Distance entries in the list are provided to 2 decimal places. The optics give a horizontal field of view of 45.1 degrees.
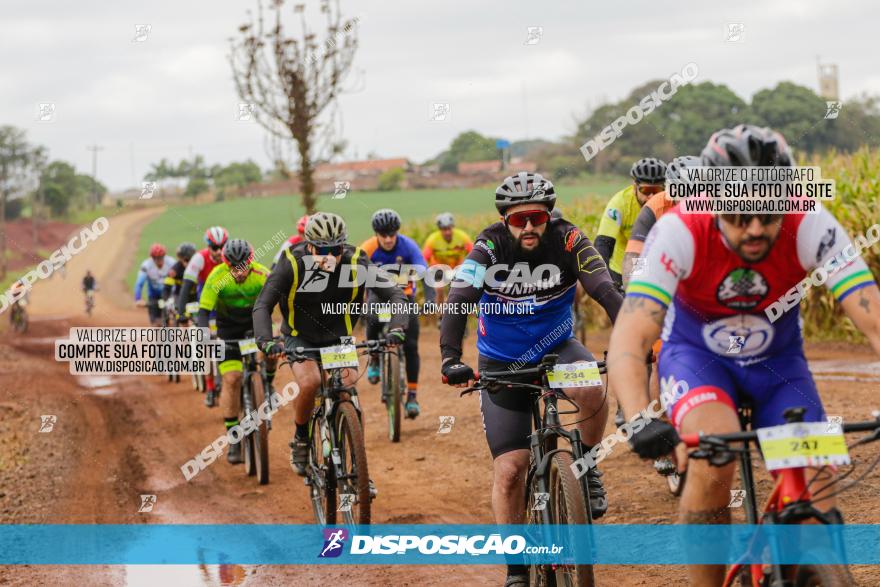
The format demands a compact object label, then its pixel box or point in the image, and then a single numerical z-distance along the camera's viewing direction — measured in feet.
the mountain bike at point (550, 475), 17.98
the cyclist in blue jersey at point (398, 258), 43.39
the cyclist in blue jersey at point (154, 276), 69.15
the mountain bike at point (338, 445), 26.91
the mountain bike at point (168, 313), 63.82
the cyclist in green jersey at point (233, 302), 37.45
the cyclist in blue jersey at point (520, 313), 20.24
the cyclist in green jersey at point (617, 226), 31.07
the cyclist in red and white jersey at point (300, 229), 47.42
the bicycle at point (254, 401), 36.76
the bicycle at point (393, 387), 41.73
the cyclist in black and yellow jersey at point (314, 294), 28.76
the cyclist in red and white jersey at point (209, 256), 47.57
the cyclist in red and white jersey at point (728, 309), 13.73
